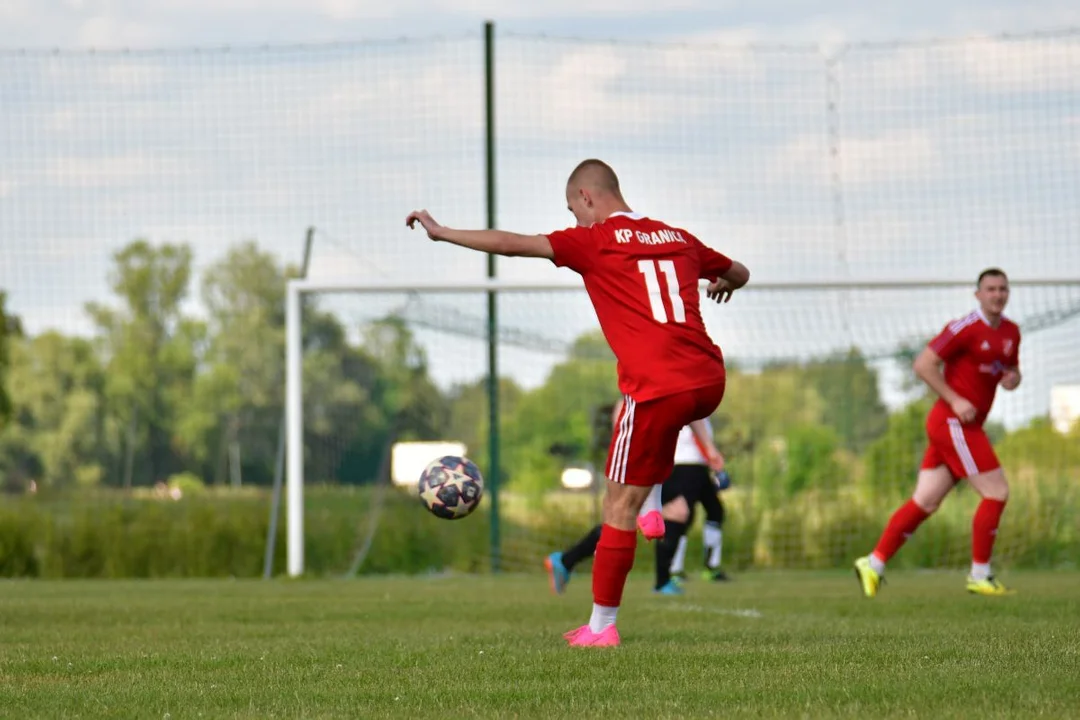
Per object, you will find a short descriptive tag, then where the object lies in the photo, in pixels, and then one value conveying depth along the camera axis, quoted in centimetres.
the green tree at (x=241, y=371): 4388
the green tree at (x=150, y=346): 3719
